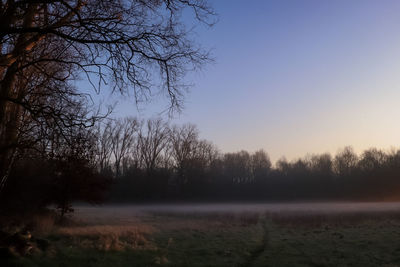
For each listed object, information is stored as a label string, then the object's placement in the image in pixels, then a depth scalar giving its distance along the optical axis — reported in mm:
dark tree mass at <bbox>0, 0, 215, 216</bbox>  6020
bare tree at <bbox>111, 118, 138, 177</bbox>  65188
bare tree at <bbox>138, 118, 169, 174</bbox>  65750
